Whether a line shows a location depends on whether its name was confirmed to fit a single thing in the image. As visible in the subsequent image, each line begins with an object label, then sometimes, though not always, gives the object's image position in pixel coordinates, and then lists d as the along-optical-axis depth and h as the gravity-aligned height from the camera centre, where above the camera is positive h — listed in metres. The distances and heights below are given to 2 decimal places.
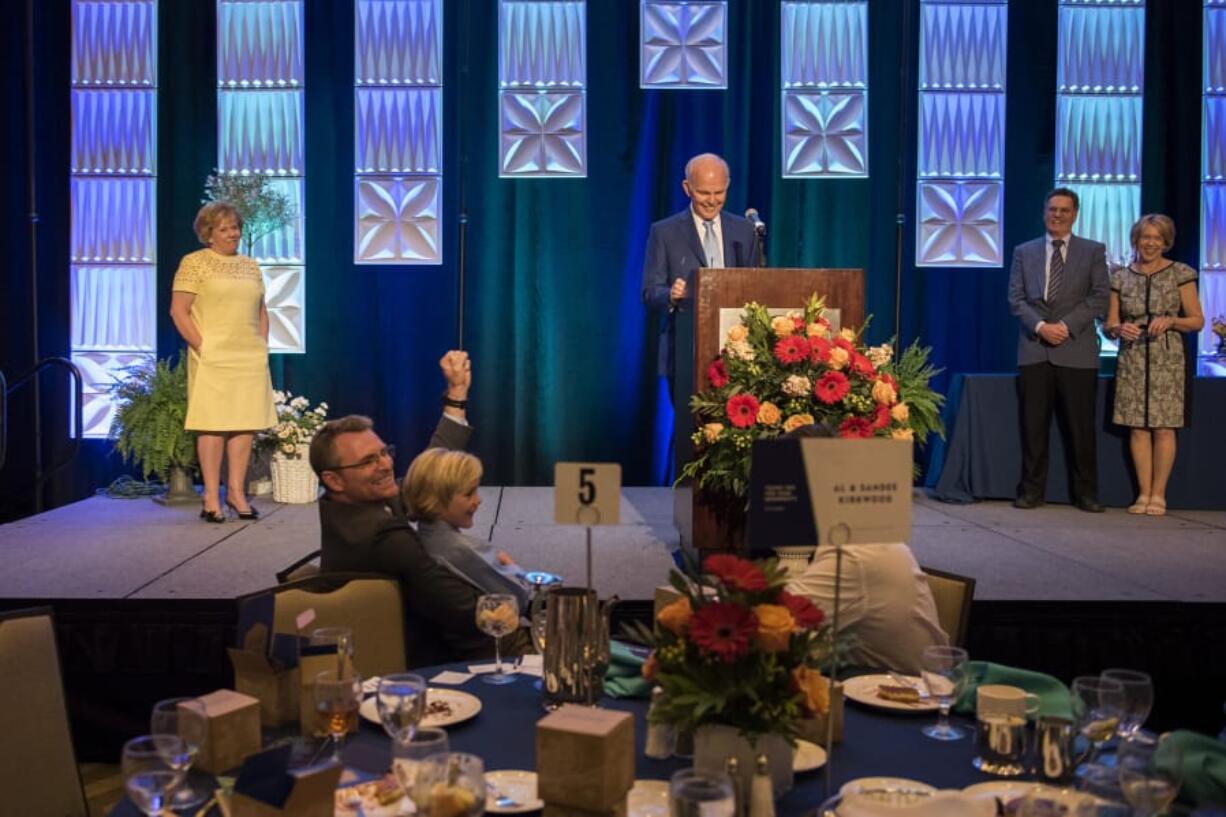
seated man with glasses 2.81 -0.50
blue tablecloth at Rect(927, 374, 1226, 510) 6.66 -0.67
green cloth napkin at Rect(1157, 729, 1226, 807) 1.66 -0.58
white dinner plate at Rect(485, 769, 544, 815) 1.63 -0.63
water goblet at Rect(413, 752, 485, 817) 1.40 -0.52
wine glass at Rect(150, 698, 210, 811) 1.70 -0.55
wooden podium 4.39 +0.08
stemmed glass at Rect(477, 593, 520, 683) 2.30 -0.53
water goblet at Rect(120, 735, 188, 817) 1.55 -0.56
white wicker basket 6.76 -0.86
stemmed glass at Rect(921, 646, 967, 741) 1.97 -0.55
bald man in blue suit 5.36 +0.35
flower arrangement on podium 4.10 -0.23
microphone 4.68 +0.38
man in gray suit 6.51 -0.13
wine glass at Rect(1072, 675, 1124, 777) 1.84 -0.56
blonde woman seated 3.03 -0.47
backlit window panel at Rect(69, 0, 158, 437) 7.89 +0.75
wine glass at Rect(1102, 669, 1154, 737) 1.87 -0.55
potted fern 6.68 -0.61
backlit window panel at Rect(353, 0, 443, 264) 7.95 +1.20
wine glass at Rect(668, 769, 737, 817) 1.31 -0.49
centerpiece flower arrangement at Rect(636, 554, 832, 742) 1.59 -0.42
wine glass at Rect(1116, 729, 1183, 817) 1.48 -0.54
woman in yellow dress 5.77 -0.12
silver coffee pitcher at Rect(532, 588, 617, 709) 2.03 -0.52
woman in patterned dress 6.41 -0.11
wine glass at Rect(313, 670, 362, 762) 1.85 -0.56
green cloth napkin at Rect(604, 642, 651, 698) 2.12 -0.60
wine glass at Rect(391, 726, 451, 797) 1.46 -0.51
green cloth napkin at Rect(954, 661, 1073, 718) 2.06 -0.60
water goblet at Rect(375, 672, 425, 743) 1.79 -0.55
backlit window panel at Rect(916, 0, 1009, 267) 8.02 +1.20
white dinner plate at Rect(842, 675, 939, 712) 2.08 -0.63
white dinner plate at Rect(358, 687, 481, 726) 1.97 -0.62
